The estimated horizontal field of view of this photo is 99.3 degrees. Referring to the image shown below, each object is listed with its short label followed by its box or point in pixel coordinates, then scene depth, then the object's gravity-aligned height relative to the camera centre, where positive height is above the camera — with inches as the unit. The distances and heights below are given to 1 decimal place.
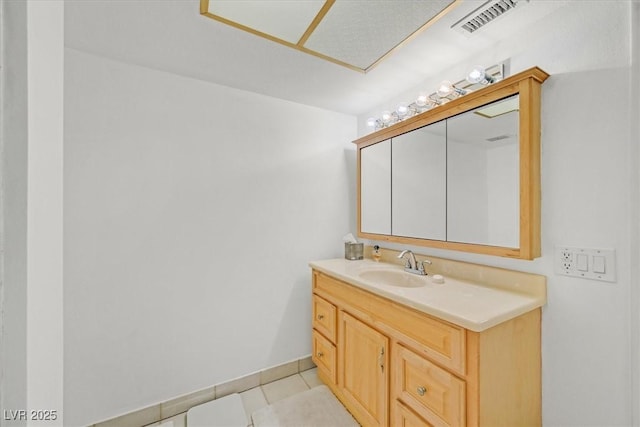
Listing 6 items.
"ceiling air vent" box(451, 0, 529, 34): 46.5 +36.1
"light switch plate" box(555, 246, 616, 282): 42.1 -7.9
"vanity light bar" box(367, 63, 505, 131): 54.3 +27.9
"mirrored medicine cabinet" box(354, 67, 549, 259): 48.6 +9.3
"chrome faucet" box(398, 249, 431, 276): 68.7 -13.1
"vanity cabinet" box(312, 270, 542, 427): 39.9 -26.3
